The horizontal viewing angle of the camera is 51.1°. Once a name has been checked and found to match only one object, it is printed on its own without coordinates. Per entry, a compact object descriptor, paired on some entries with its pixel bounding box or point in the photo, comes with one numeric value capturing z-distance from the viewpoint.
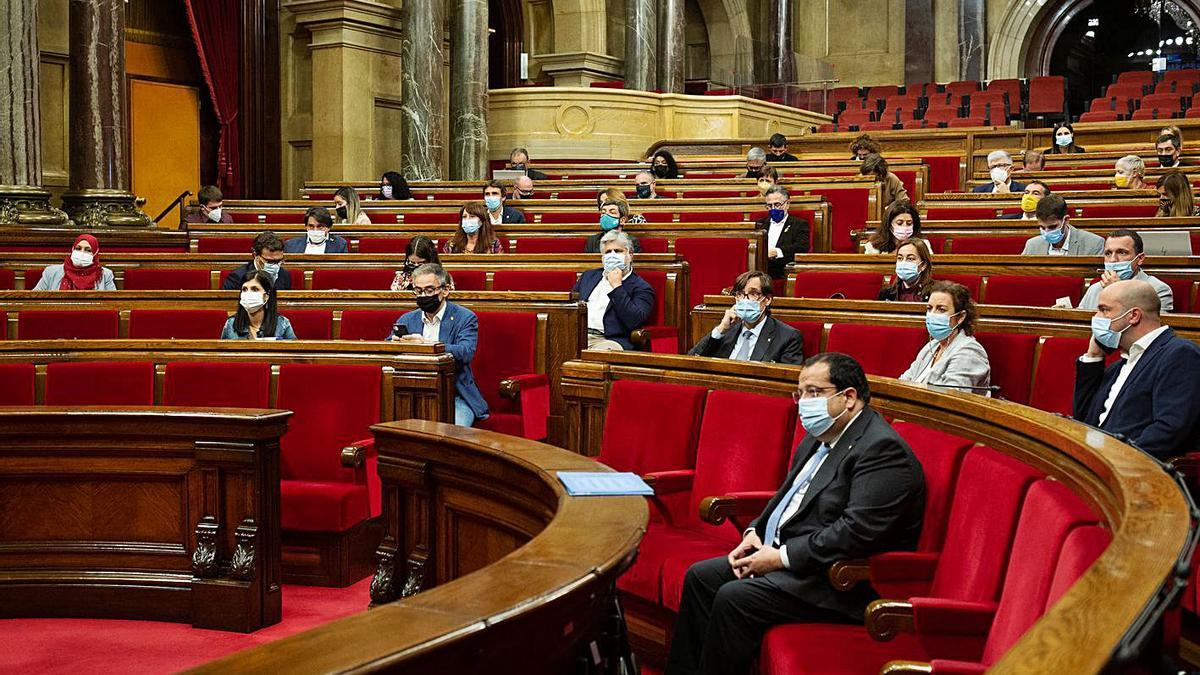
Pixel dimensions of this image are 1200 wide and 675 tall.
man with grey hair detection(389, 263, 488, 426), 4.84
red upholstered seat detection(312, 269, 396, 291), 6.36
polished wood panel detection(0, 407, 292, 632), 3.73
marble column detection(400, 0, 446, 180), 11.32
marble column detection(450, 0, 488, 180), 12.00
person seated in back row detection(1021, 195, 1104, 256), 5.47
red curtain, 11.98
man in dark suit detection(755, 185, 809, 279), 6.84
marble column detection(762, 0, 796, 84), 17.73
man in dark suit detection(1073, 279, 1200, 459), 3.24
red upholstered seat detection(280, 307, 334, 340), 5.39
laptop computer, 5.44
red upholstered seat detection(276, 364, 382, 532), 4.37
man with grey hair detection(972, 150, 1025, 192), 8.06
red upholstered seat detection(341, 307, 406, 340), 5.36
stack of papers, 2.42
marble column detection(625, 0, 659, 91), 14.48
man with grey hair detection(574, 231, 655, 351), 5.63
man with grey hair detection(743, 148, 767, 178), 9.46
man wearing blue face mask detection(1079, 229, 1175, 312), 4.38
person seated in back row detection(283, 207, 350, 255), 6.92
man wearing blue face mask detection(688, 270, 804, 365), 4.54
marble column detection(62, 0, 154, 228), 8.52
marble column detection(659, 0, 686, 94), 14.82
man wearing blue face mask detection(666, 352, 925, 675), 2.73
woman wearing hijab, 6.23
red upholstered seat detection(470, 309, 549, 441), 5.26
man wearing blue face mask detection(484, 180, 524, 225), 7.72
